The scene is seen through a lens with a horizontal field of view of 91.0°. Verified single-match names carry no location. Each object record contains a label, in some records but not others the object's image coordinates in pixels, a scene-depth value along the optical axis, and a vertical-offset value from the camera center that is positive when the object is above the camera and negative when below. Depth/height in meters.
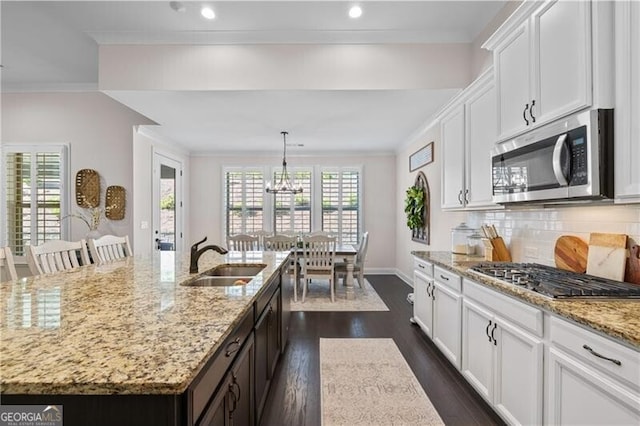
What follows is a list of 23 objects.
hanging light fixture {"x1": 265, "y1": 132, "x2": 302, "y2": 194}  5.44 +0.45
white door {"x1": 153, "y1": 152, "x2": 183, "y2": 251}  5.34 +0.18
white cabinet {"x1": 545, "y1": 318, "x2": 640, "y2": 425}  1.12 -0.66
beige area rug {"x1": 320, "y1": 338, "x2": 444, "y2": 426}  2.06 -1.34
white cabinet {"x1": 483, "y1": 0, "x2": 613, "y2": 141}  1.55 +0.89
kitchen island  0.77 -0.40
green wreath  5.00 +0.10
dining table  4.86 -0.79
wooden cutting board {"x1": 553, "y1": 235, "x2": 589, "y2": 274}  2.00 -0.26
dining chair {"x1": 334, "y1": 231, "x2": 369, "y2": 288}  5.16 -0.87
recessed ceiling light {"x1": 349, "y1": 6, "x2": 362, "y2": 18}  2.91 +1.90
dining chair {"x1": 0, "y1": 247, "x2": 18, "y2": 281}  2.05 -0.31
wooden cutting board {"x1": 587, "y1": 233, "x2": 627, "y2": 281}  1.75 -0.24
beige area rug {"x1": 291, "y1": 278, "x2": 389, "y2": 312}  4.42 -1.33
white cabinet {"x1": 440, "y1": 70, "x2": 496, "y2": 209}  2.63 +0.64
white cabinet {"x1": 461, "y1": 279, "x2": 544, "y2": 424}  1.60 -0.86
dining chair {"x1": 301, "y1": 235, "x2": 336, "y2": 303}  4.69 -0.71
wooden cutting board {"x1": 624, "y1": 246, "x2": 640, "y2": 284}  1.69 -0.29
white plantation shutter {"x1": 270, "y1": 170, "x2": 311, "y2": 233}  6.98 +0.13
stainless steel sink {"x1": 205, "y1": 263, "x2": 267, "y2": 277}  2.44 -0.45
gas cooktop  1.50 -0.38
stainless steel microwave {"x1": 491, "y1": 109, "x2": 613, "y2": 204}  1.54 +0.30
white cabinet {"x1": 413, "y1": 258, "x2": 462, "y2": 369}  2.51 -0.86
